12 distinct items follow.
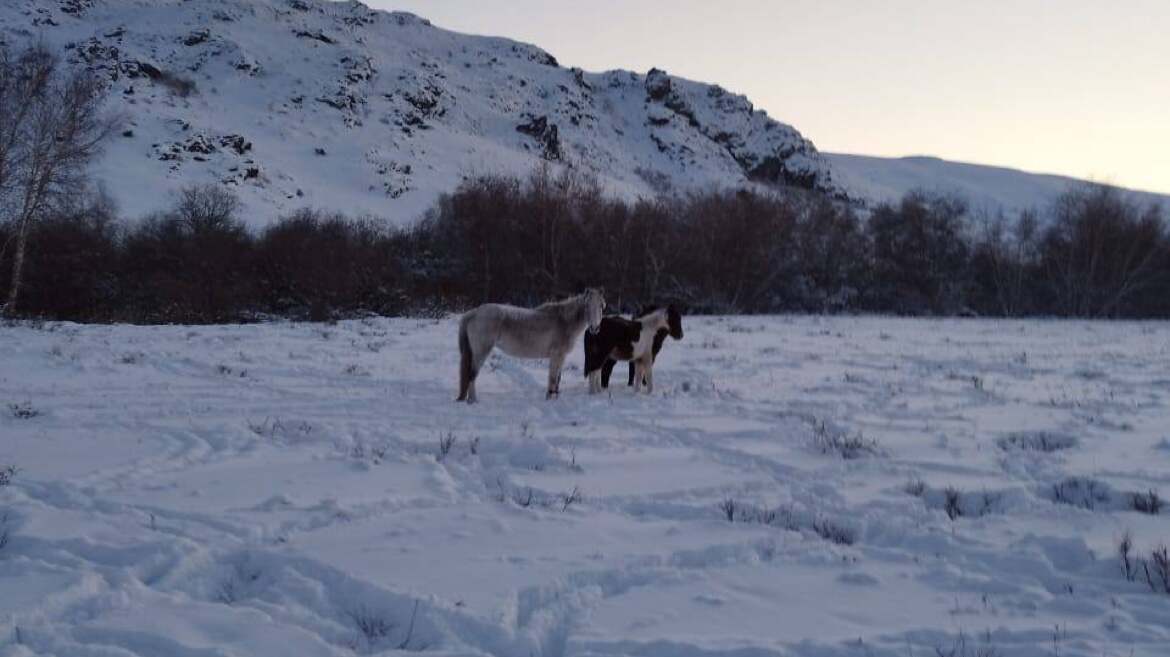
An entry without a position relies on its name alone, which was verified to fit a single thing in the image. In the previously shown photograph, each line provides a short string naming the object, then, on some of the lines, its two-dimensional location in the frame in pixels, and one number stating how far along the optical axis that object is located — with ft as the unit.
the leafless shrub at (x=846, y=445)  22.81
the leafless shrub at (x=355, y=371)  39.58
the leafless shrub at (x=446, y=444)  22.20
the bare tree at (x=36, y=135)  77.05
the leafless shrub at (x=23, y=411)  25.36
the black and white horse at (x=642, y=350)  35.83
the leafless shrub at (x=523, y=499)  17.67
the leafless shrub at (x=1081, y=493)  17.99
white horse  33.14
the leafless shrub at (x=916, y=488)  18.78
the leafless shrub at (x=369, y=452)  21.47
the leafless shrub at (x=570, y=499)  17.58
